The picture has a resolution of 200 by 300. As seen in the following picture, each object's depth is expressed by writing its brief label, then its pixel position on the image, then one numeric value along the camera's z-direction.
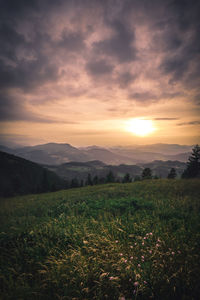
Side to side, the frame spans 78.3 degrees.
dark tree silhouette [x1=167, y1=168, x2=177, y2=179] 42.40
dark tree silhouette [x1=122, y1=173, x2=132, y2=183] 44.04
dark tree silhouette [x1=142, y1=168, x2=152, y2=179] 41.34
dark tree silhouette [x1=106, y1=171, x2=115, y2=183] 43.01
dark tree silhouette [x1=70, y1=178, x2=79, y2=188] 53.75
